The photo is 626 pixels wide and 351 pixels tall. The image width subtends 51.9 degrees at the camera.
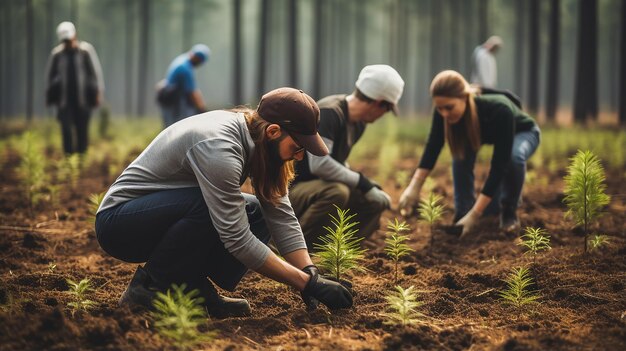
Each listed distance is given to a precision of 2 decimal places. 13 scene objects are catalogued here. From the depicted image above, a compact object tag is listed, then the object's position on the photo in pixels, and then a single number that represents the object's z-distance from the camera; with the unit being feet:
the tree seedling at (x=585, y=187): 15.61
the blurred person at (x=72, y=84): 32.60
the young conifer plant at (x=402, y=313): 11.41
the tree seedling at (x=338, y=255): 13.07
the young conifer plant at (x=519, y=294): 12.67
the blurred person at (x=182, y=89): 36.11
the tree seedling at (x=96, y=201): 17.33
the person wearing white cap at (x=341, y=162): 16.92
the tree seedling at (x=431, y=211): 17.47
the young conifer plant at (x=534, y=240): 14.38
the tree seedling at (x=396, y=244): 14.06
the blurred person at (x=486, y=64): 48.91
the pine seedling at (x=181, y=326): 9.43
